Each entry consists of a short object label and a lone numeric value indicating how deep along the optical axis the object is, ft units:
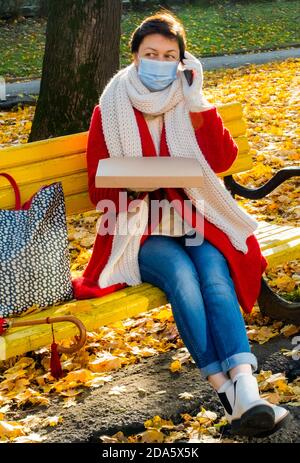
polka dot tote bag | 19.15
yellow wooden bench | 18.59
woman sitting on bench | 20.23
